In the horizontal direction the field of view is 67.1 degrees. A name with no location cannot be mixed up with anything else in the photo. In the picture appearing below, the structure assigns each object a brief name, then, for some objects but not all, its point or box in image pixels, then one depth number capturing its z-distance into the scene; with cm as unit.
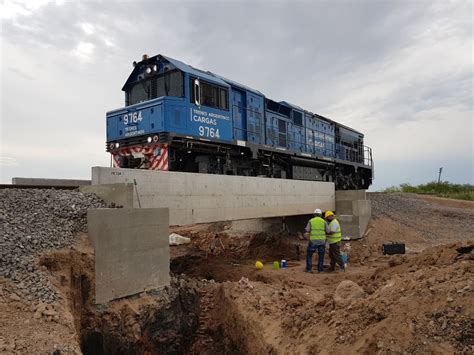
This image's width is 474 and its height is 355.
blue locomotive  995
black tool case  1265
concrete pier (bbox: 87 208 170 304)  587
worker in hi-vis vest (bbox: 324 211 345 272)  1033
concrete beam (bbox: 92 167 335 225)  734
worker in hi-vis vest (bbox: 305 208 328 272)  1031
